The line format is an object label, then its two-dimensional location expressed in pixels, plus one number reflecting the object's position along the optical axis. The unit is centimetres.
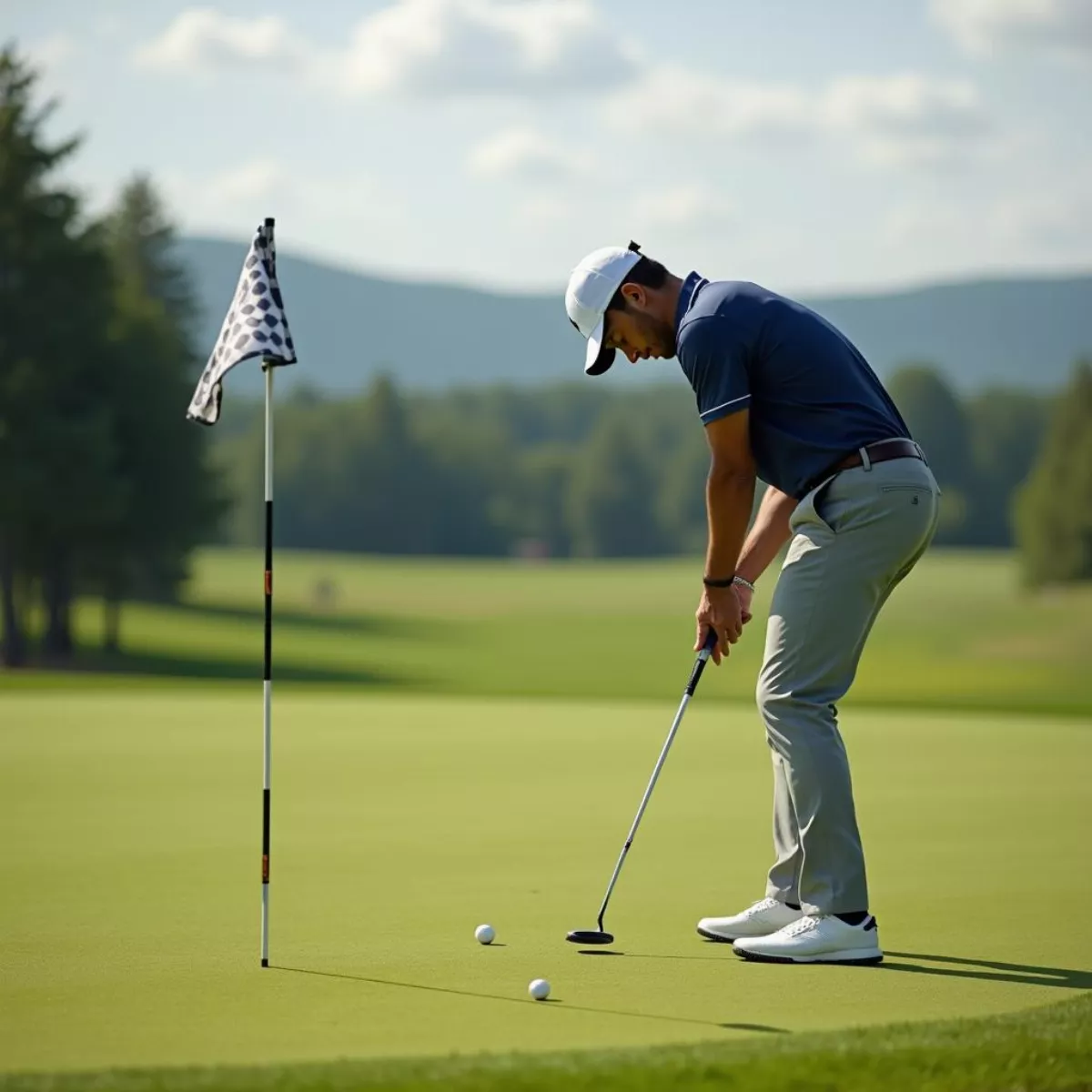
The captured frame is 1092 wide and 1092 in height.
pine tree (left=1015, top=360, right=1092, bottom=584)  5491
